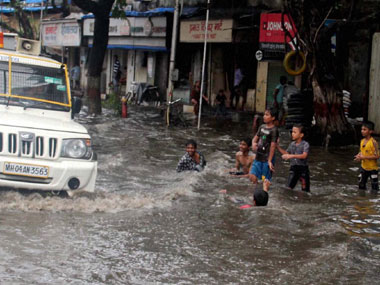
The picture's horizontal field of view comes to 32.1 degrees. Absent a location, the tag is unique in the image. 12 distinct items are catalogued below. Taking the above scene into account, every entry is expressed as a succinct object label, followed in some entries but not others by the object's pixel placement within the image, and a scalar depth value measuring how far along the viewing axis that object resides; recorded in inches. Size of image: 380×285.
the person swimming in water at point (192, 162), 444.8
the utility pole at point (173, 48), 773.3
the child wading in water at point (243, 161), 452.4
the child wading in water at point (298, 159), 395.5
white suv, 310.8
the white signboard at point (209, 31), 913.5
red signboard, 823.7
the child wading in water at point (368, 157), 408.8
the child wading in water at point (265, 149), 411.2
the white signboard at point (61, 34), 1327.5
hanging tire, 655.8
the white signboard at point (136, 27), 1059.3
